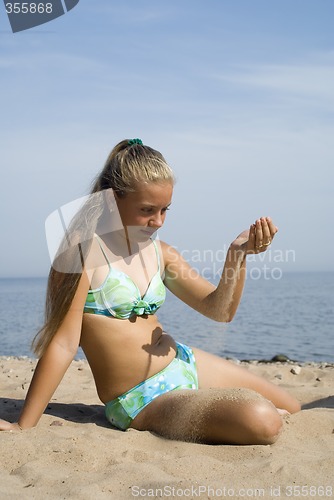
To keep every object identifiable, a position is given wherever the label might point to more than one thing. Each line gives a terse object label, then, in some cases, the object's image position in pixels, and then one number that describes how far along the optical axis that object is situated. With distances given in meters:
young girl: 3.80
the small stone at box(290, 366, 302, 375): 6.42
